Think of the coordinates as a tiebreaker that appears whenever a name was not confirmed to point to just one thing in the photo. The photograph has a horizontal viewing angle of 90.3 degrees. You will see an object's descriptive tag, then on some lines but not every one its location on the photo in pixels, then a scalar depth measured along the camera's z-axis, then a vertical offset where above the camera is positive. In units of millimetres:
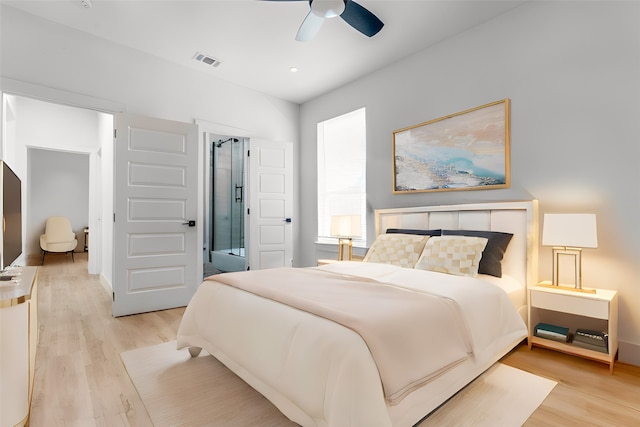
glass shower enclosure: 6195 +299
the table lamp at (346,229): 3828 -182
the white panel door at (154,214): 3398 -8
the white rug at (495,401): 1572 -1023
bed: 1267 -565
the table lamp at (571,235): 2178 -148
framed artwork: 2918 +634
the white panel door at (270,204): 4520 +144
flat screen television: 1926 -22
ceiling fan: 2225 +1507
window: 4305 +624
